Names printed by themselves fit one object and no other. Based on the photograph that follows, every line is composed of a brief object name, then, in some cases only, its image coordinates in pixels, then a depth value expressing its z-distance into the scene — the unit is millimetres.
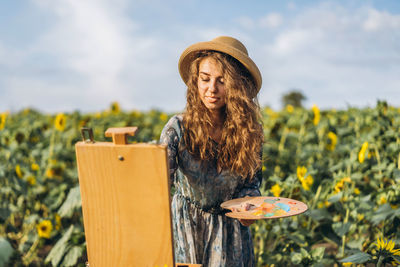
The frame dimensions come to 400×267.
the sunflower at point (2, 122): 3595
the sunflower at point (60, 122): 3526
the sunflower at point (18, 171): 2965
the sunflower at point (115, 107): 4758
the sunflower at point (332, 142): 3400
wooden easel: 1033
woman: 1532
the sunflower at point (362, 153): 2275
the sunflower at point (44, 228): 2567
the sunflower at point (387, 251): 1660
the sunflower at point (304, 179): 2203
